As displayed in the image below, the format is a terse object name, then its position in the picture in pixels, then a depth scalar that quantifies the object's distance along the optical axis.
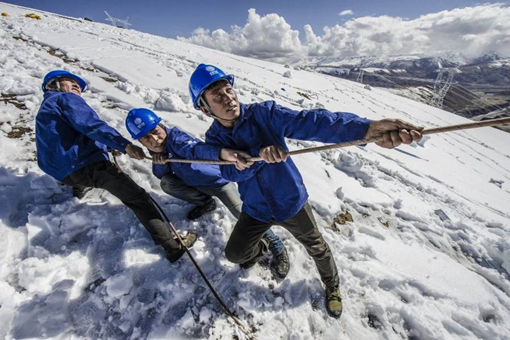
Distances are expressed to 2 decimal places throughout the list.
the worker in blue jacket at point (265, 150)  2.02
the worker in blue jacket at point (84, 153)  2.97
